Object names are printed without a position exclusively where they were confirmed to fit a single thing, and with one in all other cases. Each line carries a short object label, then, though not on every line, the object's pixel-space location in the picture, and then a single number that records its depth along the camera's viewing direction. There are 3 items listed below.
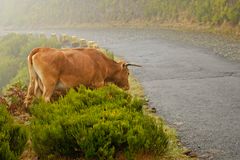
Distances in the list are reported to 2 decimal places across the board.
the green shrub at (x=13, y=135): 11.47
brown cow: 16.82
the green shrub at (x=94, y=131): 11.34
